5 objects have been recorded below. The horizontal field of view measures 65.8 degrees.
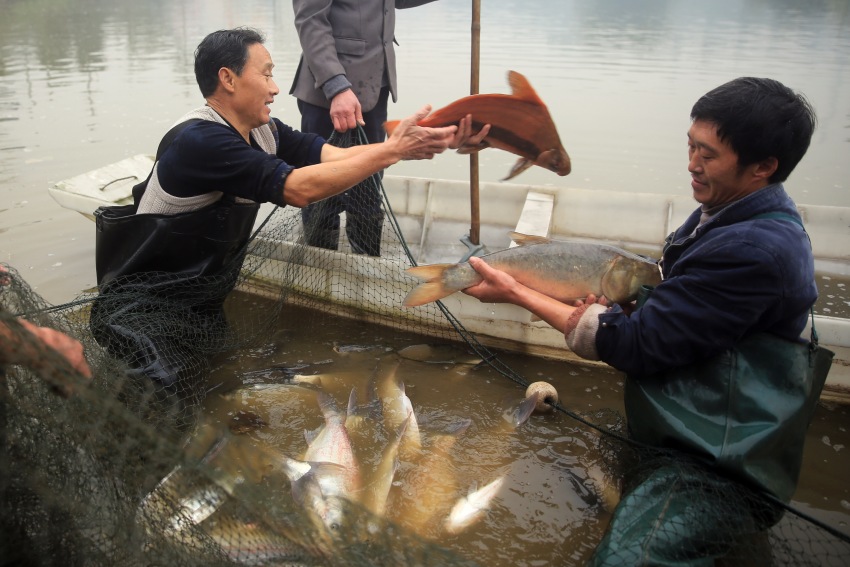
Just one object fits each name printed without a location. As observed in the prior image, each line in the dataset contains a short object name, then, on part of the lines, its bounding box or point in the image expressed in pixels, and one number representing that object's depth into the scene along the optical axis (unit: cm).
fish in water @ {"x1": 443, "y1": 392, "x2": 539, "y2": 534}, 313
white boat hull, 555
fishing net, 218
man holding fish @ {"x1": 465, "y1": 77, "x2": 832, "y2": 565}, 246
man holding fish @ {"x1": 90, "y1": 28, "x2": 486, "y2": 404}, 362
